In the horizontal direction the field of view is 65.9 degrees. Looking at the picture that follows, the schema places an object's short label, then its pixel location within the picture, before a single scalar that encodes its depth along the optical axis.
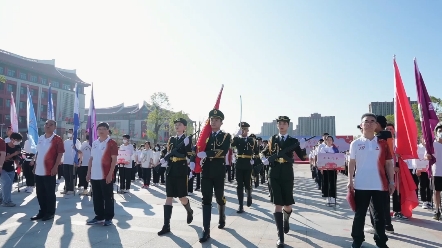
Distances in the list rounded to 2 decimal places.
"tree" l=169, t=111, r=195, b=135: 52.89
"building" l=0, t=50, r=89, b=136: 53.69
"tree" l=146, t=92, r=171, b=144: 52.41
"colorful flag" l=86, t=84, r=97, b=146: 10.73
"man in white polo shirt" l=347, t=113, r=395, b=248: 4.95
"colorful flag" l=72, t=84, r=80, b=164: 11.14
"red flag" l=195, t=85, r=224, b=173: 6.37
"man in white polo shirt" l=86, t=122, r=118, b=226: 6.71
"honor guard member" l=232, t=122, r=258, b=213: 8.41
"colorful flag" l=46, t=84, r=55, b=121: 12.60
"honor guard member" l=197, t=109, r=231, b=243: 6.01
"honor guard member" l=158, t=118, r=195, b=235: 6.26
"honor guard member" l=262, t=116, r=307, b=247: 5.57
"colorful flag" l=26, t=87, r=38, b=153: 11.73
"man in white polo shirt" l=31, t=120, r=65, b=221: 7.14
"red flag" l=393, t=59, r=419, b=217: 6.76
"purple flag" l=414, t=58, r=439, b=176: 7.19
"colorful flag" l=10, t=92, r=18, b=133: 12.48
